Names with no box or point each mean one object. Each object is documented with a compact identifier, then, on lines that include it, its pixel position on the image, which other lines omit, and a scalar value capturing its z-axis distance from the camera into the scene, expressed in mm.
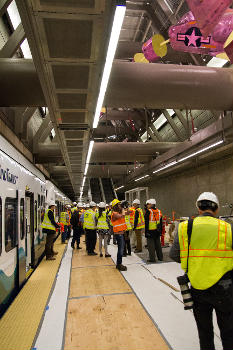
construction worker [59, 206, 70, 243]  12758
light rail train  4188
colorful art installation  4373
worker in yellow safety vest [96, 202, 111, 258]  8680
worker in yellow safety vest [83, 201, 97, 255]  9336
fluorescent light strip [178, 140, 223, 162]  8280
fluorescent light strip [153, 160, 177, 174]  11286
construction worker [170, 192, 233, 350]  2332
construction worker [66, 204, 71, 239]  14998
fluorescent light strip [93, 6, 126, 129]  2396
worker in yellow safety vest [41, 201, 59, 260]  8625
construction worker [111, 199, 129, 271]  6777
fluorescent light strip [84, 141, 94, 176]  7682
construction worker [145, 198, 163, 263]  7336
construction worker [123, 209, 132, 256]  8548
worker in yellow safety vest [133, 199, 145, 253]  8602
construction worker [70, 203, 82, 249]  10759
